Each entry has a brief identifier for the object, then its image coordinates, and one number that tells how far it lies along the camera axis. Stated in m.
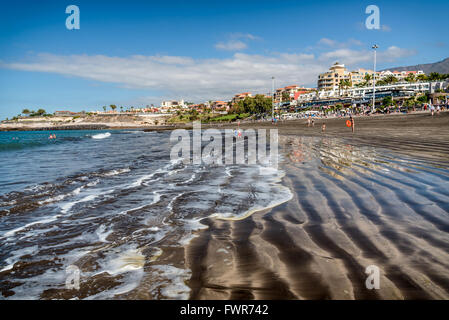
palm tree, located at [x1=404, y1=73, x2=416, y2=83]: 90.49
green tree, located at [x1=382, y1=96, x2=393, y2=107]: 58.27
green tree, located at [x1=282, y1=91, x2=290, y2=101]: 135.12
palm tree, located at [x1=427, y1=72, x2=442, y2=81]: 83.25
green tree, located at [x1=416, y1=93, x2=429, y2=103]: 56.20
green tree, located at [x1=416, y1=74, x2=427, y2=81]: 90.80
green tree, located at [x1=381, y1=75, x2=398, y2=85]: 97.81
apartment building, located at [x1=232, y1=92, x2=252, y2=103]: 187.10
